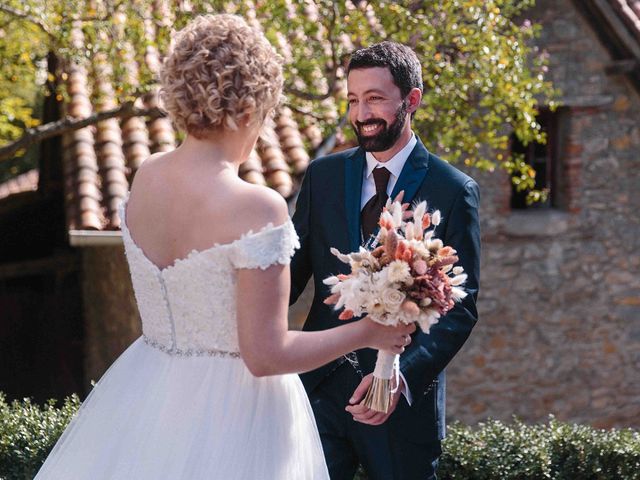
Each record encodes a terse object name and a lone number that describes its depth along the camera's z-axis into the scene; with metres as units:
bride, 2.45
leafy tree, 7.18
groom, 3.30
